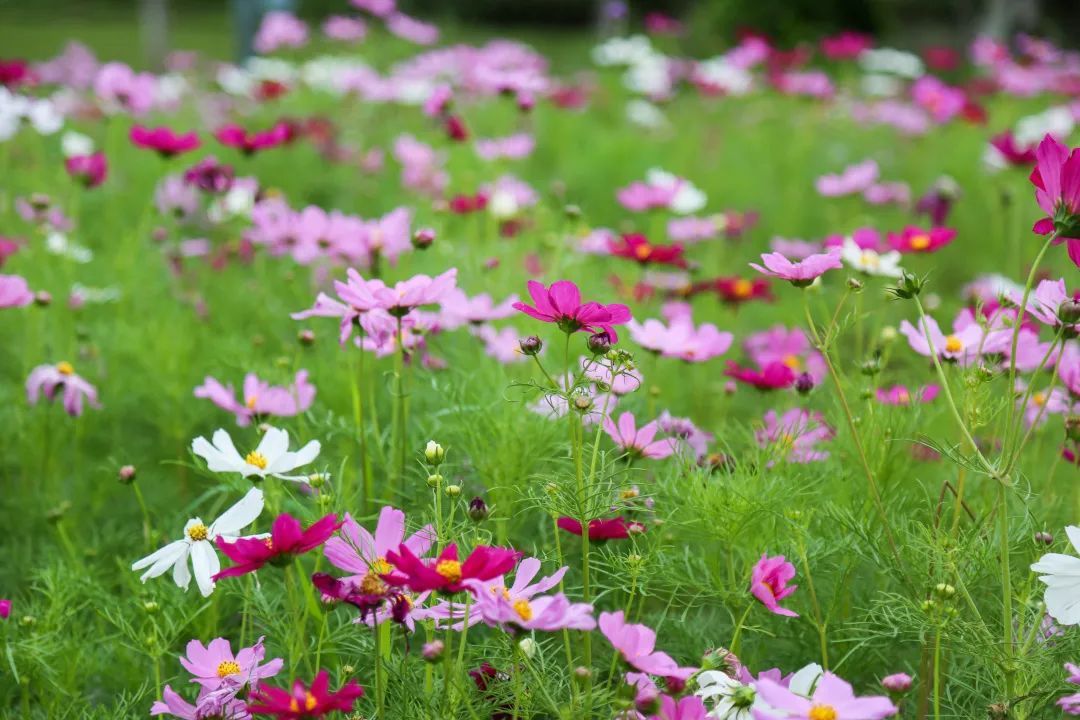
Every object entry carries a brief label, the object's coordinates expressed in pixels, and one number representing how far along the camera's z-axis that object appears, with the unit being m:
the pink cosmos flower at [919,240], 2.13
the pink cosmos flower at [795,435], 1.94
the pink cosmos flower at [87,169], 2.76
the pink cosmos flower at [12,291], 2.03
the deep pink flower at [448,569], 1.70
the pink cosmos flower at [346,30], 5.69
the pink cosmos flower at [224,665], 1.79
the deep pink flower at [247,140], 2.52
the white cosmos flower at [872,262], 2.18
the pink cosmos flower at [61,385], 2.08
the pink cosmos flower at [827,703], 1.68
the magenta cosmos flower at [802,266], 1.82
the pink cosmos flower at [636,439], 1.91
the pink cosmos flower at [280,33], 5.36
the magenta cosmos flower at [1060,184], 1.77
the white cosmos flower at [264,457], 1.82
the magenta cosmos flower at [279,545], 1.73
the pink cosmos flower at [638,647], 1.74
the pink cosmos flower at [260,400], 1.99
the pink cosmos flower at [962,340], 1.94
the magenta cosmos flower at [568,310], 1.79
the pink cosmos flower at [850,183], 3.43
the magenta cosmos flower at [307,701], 1.70
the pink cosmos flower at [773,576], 1.81
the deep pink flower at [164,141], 2.41
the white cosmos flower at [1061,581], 1.74
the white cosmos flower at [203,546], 1.79
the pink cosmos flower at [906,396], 1.97
